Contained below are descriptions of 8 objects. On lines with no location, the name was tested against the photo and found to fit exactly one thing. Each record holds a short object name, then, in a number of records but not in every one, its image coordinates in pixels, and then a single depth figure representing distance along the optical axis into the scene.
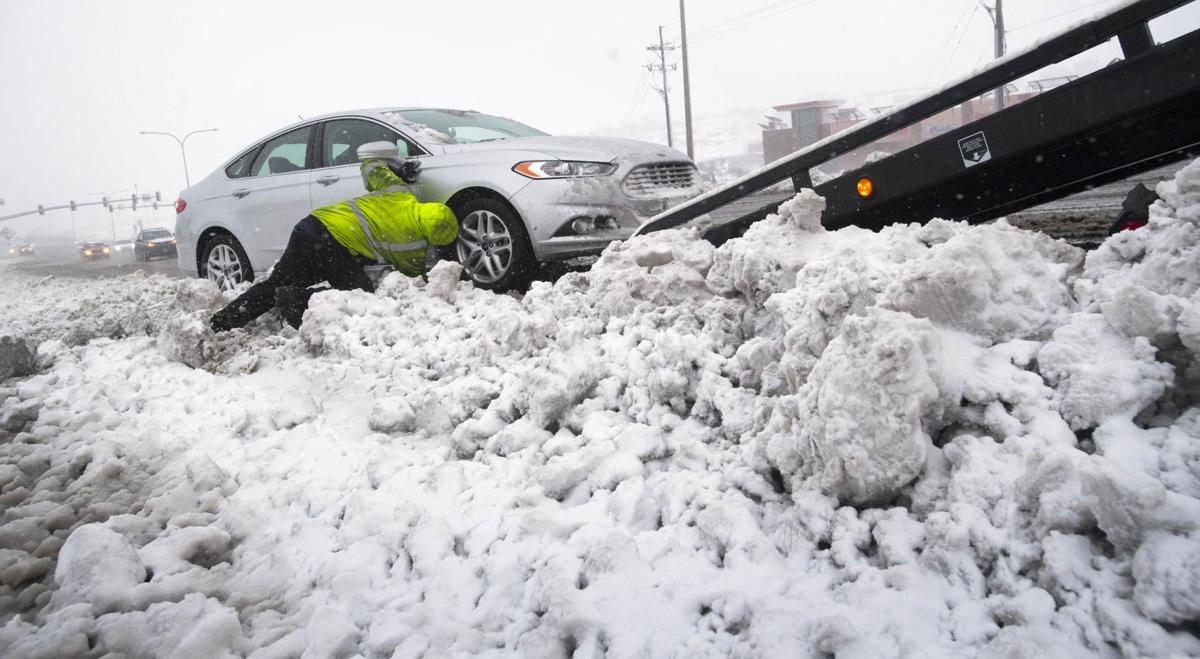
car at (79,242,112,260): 40.72
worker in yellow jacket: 4.91
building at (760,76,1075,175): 39.53
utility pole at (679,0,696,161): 30.64
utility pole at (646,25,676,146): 43.19
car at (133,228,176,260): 29.89
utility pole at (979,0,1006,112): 27.44
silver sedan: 5.05
